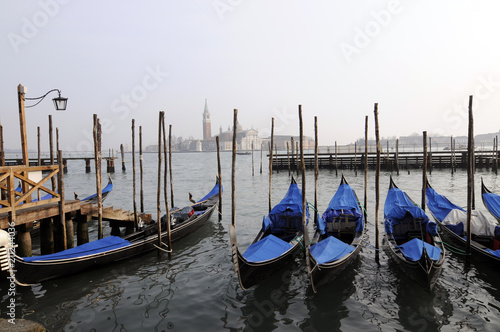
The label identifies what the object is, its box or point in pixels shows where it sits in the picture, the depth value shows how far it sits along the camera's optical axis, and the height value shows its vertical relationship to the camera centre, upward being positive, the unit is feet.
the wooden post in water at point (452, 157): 90.58 -2.20
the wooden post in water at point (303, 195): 18.37 -3.26
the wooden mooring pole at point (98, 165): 26.23 -0.84
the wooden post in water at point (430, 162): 87.22 -3.50
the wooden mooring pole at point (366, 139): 28.59 +1.08
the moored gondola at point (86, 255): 18.74 -7.01
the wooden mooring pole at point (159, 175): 26.01 -1.96
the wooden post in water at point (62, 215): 24.05 -4.51
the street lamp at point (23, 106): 23.16 +3.82
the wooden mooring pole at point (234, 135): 29.63 +1.83
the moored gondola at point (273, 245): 18.72 -6.65
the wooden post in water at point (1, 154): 38.68 +0.43
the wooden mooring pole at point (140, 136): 41.56 +2.55
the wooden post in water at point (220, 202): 38.84 -6.09
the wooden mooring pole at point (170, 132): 38.64 +2.78
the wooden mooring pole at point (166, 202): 26.48 -4.14
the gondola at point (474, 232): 22.13 -6.62
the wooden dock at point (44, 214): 20.33 -4.26
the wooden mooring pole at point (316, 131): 32.55 +2.26
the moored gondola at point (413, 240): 18.38 -6.55
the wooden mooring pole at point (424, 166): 30.93 -1.61
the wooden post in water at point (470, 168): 22.29 -1.32
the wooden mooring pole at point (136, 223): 31.84 -6.86
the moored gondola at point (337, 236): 19.29 -6.60
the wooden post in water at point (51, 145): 33.81 +1.38
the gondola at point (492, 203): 28.68 -4.99
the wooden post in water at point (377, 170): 24.62 -1.45
